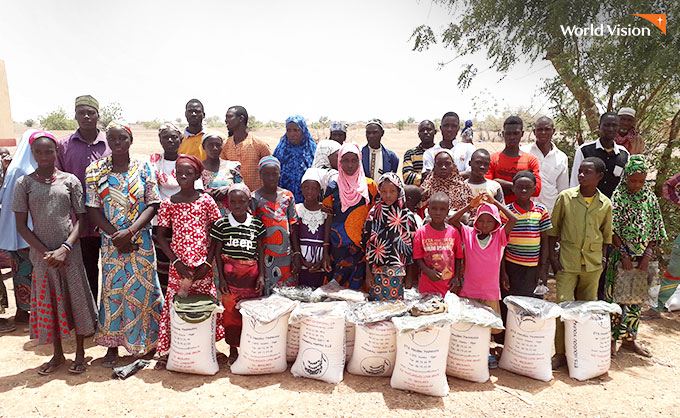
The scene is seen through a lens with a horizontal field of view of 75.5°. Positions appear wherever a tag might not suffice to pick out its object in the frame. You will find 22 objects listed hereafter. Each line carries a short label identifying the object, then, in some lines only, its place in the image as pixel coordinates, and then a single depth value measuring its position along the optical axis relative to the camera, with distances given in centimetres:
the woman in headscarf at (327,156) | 471
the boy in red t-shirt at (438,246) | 375
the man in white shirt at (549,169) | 480
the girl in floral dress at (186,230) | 364
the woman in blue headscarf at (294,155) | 495
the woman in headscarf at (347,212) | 402
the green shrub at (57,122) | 3158
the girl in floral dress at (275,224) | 396
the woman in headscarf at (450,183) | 410
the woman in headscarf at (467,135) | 677
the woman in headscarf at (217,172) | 412
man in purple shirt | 416
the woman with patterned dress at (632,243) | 413
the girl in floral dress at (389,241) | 384
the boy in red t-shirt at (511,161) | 443
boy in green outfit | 393
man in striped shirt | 534
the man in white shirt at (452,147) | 490
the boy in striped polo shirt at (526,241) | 393
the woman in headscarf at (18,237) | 397
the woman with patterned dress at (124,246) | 361
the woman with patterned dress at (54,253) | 349
